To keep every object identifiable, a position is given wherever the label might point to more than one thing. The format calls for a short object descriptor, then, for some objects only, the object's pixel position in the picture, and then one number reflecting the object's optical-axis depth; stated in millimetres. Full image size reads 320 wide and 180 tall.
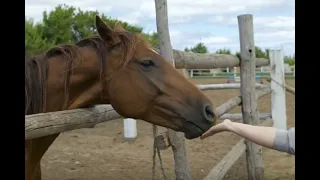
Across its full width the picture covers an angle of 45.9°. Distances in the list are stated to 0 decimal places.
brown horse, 2121
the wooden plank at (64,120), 1586
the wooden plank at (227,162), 3146
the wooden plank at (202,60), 3027
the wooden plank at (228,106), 3551
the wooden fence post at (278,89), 5695
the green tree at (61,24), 23188
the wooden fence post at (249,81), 4195
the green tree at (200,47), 42944
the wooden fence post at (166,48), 2576
